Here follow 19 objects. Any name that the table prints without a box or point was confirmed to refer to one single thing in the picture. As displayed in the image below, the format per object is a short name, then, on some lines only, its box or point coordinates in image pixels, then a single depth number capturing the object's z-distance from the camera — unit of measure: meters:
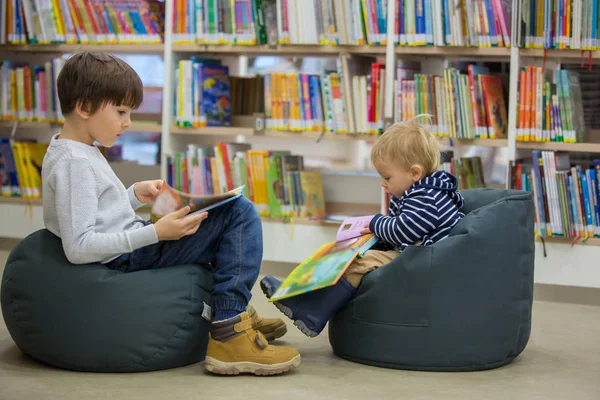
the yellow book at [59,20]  4.60
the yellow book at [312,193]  4.24
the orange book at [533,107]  3.77
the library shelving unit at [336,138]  3.74
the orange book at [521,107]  3.79
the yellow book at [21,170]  4.70
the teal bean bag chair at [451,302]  2.34
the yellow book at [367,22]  4.02
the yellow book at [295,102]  4.19
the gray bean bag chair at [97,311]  2.24
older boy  2.23
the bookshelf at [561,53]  3.70
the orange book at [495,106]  3.87
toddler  2.40
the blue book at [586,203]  3.67
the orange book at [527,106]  3.78
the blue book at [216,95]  4.35
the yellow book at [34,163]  4.70
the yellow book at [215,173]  4.34
